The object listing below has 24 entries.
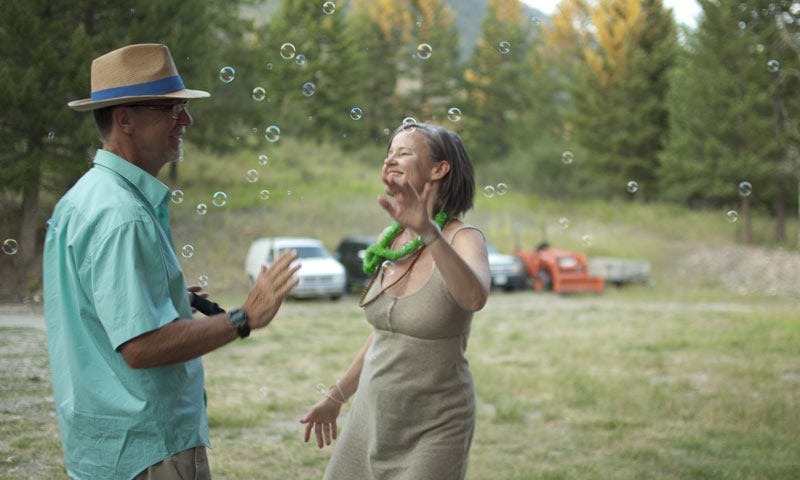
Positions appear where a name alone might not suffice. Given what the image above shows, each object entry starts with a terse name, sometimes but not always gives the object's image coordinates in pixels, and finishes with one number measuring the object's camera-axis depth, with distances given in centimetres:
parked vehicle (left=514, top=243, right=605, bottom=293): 1909
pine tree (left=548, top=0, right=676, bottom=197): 2986
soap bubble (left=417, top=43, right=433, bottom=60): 509
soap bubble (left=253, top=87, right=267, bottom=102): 530
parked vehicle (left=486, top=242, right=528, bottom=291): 1941
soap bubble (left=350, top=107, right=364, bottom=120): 462
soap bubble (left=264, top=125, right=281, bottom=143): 528
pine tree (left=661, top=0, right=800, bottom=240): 2044
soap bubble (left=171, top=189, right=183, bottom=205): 460
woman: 273
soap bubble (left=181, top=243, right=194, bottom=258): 422
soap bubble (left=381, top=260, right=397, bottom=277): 296
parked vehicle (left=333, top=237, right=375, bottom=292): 1909
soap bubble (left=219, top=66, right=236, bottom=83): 480
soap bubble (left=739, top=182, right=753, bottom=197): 805
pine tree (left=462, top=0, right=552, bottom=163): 3450
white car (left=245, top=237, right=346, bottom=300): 1731
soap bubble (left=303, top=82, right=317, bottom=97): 498
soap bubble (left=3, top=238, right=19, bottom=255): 461
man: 209
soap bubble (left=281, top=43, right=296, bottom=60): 495
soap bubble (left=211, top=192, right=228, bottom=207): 472
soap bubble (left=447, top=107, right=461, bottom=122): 485
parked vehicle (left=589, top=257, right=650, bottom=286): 2028
